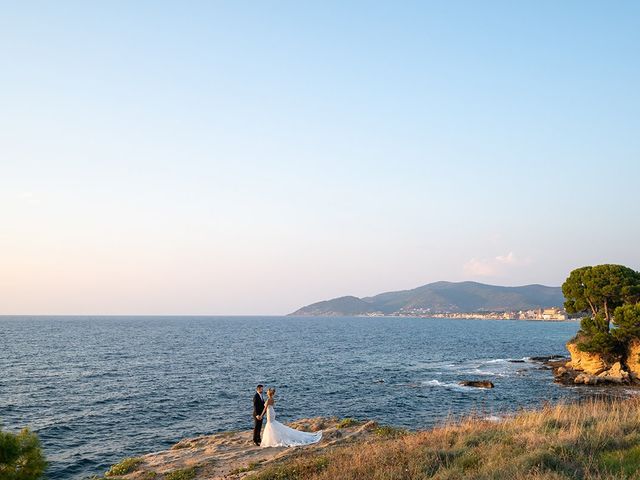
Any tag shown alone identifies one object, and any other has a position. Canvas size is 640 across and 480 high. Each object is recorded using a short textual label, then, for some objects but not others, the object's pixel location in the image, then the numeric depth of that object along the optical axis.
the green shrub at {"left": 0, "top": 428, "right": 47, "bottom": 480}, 10.50
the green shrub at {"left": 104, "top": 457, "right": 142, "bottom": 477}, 21.42
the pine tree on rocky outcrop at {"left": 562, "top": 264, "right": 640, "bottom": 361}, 53.81
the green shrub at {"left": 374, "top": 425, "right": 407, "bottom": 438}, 21.77
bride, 22.05
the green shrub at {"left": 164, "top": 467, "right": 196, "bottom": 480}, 18.33
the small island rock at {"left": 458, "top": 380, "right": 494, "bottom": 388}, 52.81
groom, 22.53
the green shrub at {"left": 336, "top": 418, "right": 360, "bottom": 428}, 26.00
